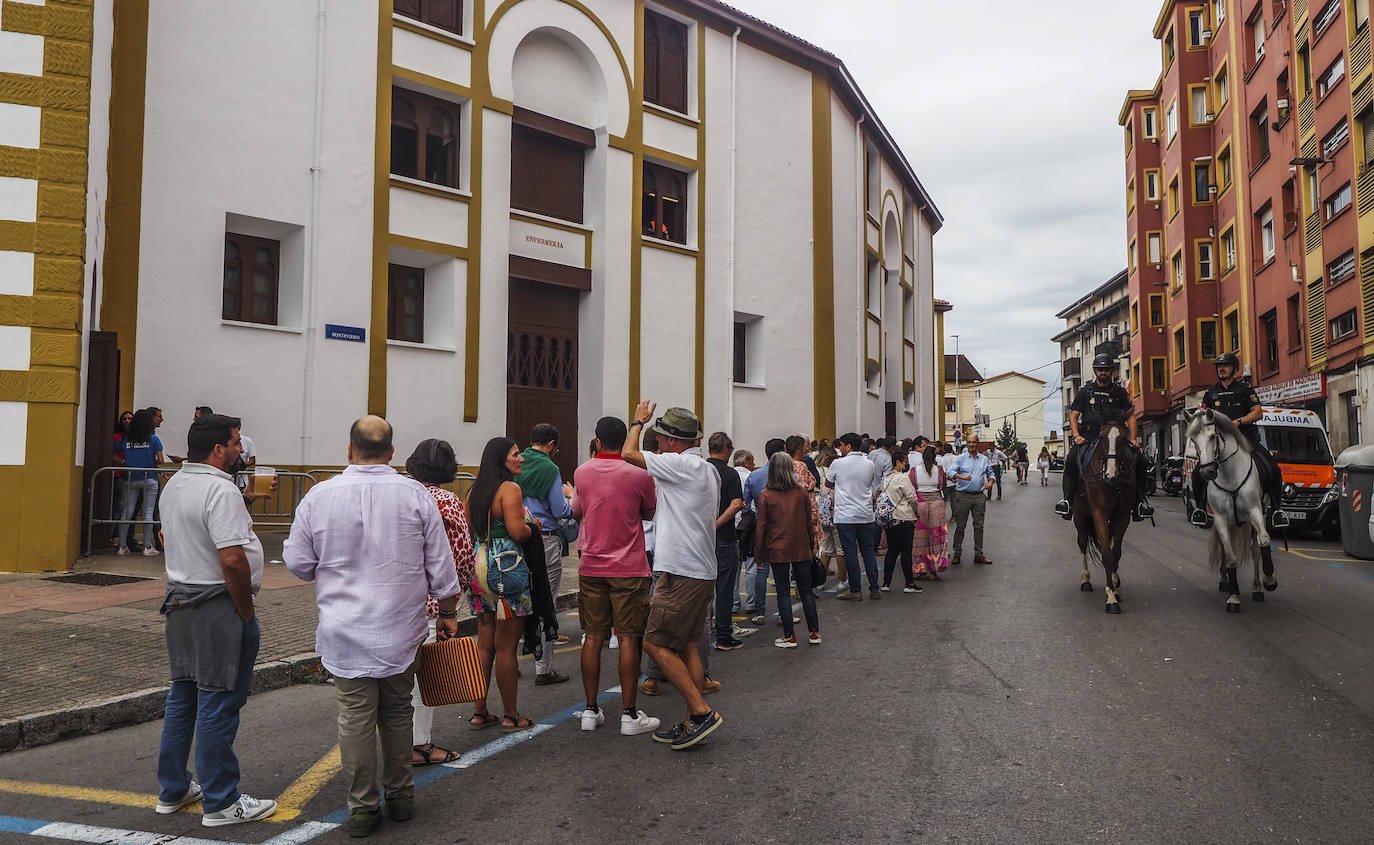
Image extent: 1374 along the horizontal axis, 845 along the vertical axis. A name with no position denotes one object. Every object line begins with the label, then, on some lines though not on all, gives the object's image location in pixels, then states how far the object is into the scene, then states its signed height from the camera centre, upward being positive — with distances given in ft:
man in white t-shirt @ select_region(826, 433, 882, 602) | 33.73 -1.35
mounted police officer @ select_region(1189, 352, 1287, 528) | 34.76 +2.04
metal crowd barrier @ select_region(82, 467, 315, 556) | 38.14 -1.50
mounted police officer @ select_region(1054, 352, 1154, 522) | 35.27 +2.06
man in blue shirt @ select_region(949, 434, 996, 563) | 45.98 -0.81
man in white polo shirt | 14.03 -2.04
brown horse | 33.81 -0.75
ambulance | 57.52 +0.02
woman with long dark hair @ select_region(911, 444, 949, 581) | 40.57 -2.44
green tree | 307.78 +8.03
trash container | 47.11 -1.61
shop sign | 89.86 +7.39
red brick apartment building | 84.53 +29.36
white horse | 33.01 -0.92
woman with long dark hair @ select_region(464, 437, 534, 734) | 19.11 -1.86
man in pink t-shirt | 18.92 -1.88
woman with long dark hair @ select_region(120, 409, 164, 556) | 39.24 -0.09
